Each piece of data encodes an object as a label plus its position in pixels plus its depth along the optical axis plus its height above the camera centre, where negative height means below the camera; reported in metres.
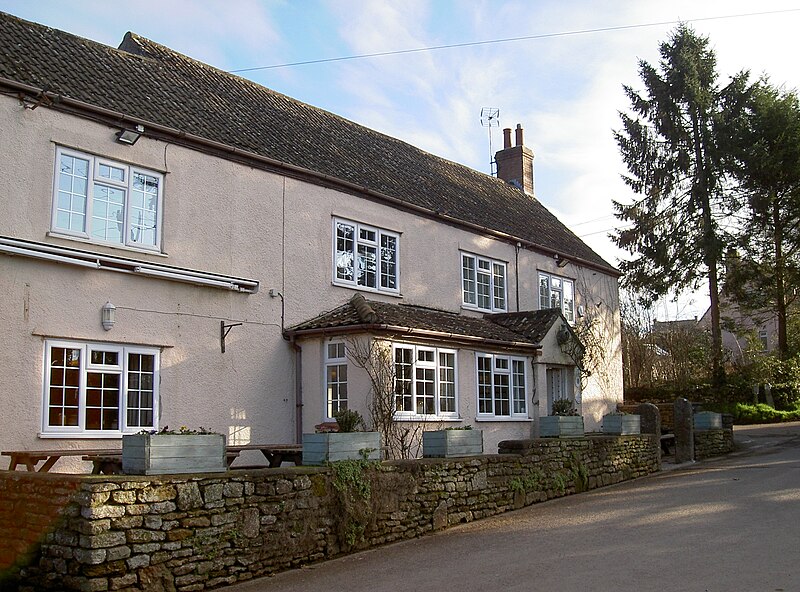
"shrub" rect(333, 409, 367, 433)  11.64 -0.38
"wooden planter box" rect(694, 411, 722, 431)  21.97 -0.90
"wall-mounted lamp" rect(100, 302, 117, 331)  12.89 +1.34
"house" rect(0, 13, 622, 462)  12.36 +2.47
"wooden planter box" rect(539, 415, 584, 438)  16.11 -0.71
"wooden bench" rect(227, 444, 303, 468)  12.58 -0.92
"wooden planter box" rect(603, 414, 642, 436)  18.33 -0.81
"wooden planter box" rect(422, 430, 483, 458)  12.91 -0.83
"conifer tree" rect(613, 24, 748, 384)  33.34 +9.52
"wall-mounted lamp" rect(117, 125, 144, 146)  13.43 +4.44
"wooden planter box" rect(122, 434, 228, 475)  8.82 -0.65
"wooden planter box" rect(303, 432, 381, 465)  10.91 -0.72
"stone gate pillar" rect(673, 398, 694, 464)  20.73 -1.15
